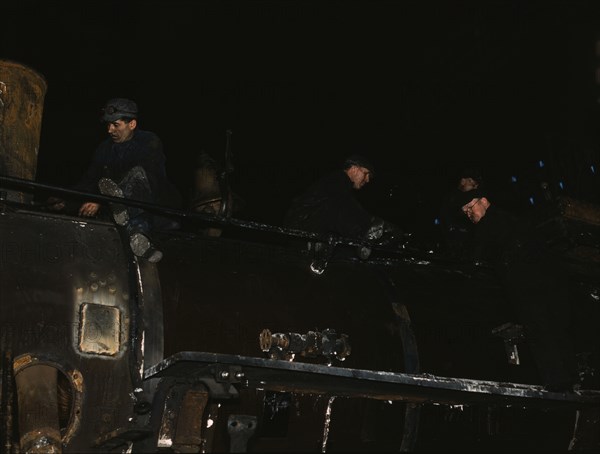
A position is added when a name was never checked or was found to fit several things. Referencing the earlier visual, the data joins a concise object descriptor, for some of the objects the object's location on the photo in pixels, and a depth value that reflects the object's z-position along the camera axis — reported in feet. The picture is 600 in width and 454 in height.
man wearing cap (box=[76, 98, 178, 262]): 14.57
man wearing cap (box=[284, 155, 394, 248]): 19.24
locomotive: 11.97
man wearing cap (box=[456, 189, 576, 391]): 16.05
